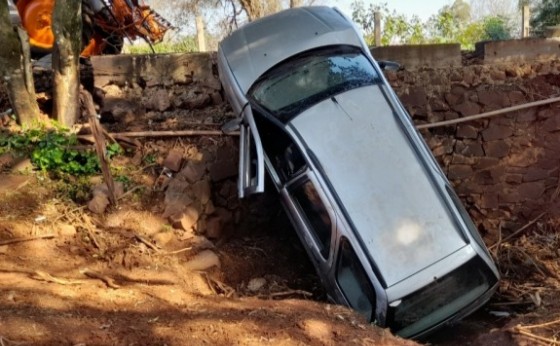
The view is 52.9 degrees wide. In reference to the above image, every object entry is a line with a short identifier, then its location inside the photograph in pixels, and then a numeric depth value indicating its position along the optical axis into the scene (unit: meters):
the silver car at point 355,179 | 5.25
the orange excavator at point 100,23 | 9.14
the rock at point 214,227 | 6.72
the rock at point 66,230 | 5.71
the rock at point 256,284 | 6.21
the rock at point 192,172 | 6.79
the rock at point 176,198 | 6.36
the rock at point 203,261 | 5.96
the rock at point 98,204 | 6.05
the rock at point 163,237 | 6.03
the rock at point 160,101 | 8.23
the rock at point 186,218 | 6.30
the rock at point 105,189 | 6.23
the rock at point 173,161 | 6.86
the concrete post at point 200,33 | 14.25
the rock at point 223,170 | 7.05
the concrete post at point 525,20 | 13.51
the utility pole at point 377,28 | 12.59
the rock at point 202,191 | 6.72
